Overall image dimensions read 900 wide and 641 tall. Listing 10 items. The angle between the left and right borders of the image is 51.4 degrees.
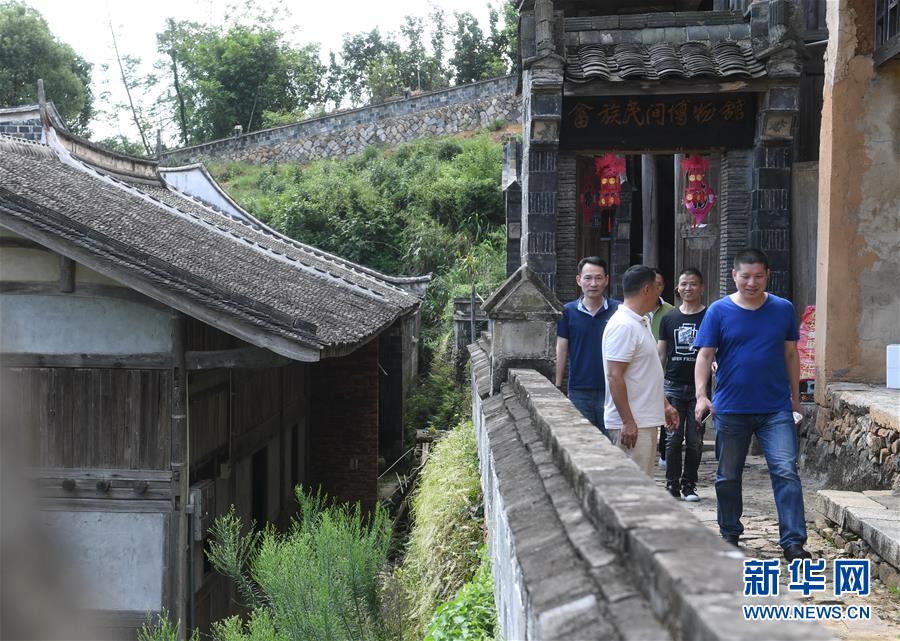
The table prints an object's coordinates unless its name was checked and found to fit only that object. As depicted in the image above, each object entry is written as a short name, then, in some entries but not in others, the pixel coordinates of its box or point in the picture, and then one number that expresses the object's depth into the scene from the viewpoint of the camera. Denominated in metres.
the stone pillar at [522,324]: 7.01
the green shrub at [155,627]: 7.35
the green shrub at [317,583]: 5.89
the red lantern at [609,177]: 13.42
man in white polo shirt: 5.66
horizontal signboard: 11.01
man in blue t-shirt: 5.69
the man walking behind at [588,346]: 6.83
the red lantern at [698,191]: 11.73
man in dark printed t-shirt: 7.39
